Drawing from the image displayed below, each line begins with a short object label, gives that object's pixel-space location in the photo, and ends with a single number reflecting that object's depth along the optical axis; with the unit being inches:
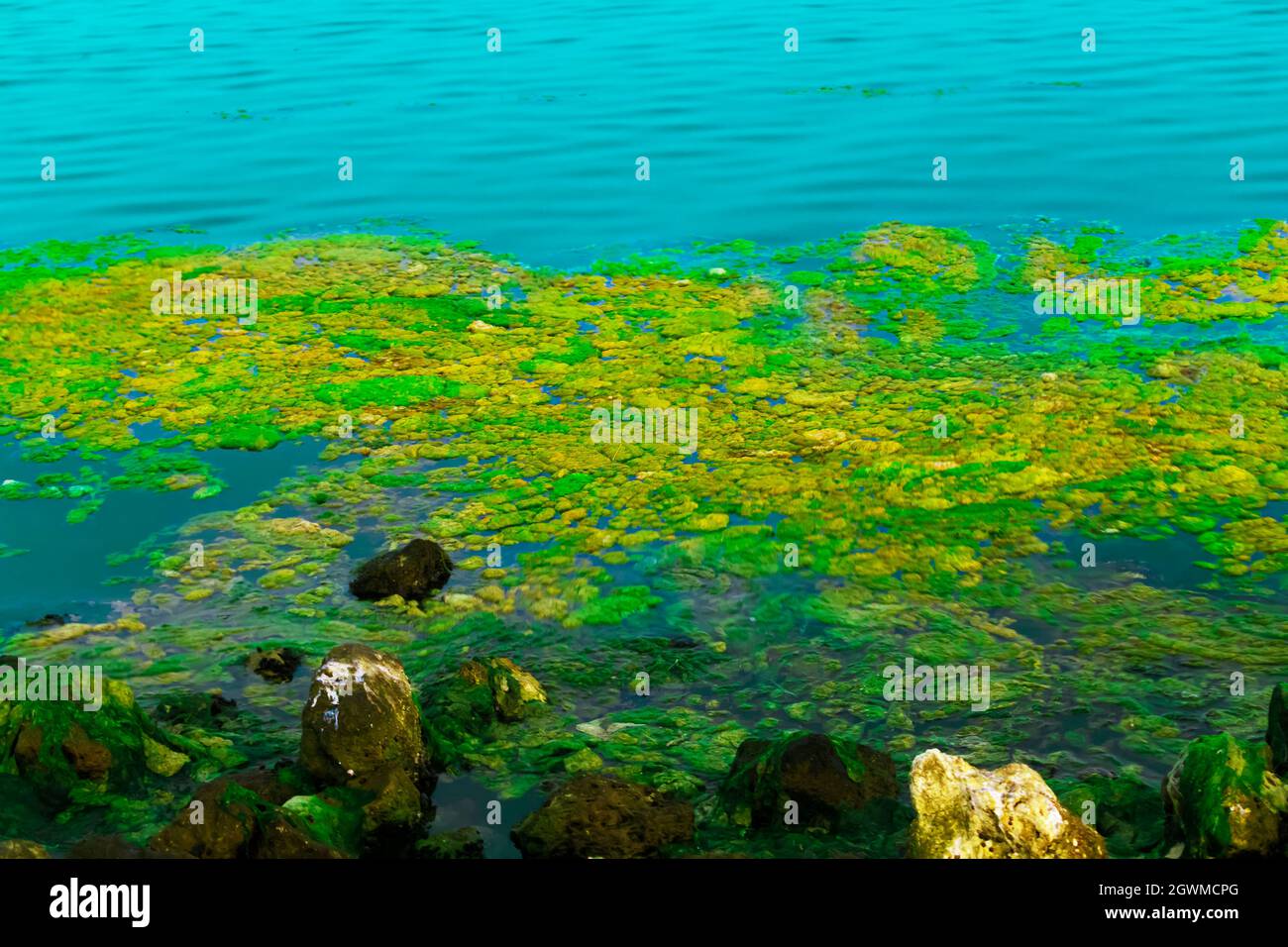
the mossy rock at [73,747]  347.3
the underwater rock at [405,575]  439.5
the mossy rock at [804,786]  324.5
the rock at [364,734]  342.0
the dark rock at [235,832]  301.9
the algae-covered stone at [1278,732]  323.3
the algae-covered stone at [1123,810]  312.2
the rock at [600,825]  318.0
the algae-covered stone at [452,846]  324.8
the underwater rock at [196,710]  378.3
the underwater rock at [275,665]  400.2
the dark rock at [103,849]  288.0
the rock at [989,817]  294.4
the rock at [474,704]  365.1
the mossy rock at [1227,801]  292.4
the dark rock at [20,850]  290.4
